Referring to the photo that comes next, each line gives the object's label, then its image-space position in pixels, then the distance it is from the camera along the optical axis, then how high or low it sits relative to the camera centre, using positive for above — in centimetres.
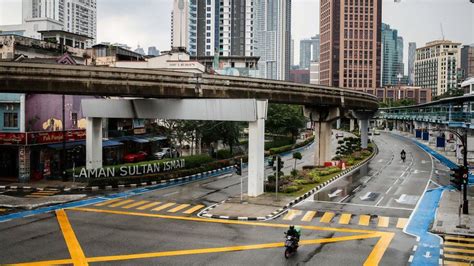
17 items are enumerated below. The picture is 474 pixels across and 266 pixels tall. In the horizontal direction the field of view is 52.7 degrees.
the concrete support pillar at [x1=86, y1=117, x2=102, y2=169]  4469 -202
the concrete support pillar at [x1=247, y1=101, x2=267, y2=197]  3500 -212
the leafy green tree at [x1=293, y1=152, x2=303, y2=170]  4928 -354
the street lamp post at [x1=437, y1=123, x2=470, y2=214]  2955 -459
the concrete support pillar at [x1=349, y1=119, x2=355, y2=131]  14826 -89
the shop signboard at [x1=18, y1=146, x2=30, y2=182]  4475 -413
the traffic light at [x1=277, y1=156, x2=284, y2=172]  3428 -311
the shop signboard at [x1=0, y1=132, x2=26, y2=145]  4441 -182
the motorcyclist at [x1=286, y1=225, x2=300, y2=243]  2108 -491
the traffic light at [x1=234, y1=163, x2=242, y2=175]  3384 -340
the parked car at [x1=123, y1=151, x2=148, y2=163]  5683 -445
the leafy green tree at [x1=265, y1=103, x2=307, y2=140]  8350 +25
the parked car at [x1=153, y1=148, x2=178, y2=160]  6181 -442
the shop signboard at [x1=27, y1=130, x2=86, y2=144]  4531 -172
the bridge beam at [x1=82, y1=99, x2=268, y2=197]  3488 +69
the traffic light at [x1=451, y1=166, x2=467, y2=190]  2844 -315
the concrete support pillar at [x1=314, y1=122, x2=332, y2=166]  5480 -231
